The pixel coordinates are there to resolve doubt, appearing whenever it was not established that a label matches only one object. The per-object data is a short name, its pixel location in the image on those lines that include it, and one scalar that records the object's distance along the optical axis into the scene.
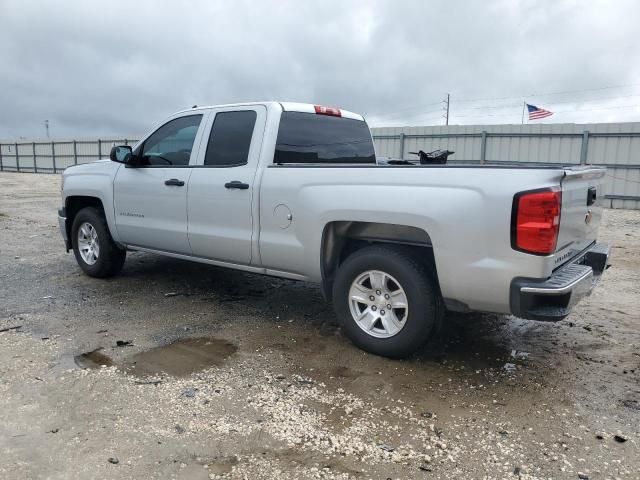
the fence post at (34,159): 38.66
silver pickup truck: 3.34
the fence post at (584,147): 16.59
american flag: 20.91
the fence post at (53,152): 36.66
